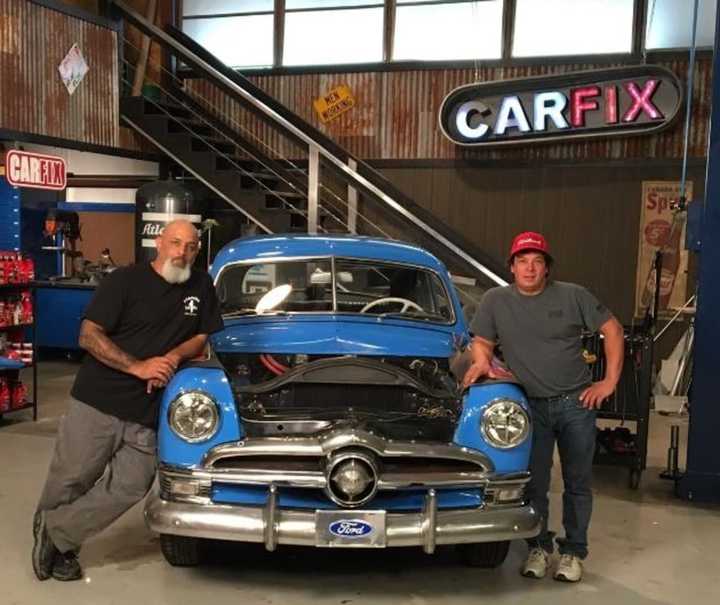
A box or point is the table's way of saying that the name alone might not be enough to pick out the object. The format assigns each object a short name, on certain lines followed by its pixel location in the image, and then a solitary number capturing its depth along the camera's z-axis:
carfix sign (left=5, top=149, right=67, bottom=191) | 7.43
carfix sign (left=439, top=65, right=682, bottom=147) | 9.47
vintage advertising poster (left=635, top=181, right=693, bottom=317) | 9.73
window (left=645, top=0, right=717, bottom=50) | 9.67
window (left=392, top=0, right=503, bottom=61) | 10.43
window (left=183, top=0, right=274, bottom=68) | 11.47
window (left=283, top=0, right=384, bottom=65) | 10.94
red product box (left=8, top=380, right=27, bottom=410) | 7.34
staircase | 9.13
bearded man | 3.88
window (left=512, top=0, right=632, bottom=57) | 9.95
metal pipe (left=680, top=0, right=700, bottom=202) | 6.04
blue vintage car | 3.58
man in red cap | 4.04
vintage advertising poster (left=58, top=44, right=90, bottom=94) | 8.96
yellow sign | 11.00
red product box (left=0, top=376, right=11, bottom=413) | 7.20
